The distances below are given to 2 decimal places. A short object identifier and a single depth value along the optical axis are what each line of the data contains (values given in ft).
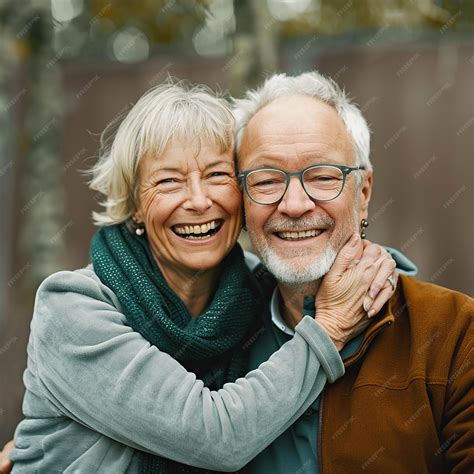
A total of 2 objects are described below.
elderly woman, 7.50
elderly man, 7.64
